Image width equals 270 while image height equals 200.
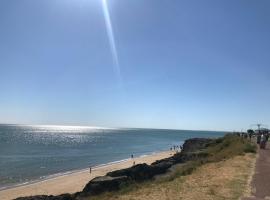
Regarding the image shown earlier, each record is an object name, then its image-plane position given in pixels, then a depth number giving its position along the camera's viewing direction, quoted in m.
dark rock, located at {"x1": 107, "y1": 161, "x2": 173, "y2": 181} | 15.48
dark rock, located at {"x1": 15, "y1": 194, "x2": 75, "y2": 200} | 12.10
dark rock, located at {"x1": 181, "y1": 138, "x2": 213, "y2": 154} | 32.88
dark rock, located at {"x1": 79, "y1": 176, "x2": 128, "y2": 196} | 12.11
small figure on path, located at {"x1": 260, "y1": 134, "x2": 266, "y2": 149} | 19.52
